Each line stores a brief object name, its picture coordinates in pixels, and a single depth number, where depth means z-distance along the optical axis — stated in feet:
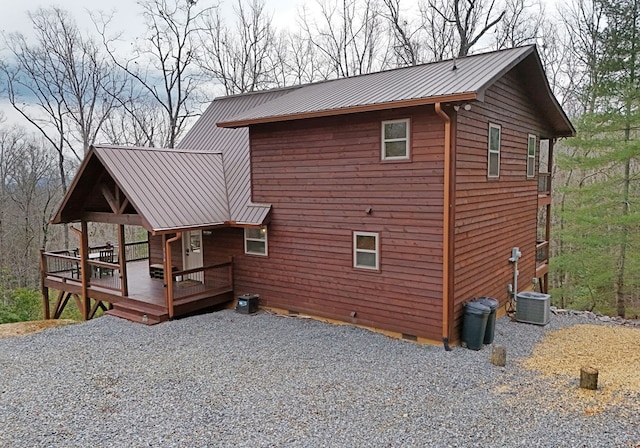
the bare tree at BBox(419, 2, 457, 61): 69.72
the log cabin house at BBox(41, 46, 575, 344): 27.35
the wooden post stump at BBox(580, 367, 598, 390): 20.38
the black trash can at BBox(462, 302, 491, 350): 27.32
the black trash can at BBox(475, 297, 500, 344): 28.40
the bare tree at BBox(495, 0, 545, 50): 66.64
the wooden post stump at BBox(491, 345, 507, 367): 24.38
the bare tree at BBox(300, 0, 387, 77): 75.25
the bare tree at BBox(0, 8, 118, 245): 72.33
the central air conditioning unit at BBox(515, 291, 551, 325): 33.76
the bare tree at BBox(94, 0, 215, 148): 74.64
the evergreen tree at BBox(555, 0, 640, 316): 44.50
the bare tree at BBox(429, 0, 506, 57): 64.34
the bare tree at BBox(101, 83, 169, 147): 80.90
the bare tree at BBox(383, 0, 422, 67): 70.90
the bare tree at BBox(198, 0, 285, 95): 79.36
